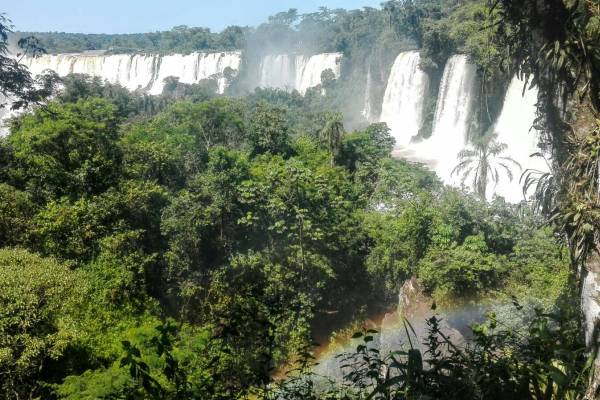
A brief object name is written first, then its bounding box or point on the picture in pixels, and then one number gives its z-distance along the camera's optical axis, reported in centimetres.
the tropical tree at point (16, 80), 1026
